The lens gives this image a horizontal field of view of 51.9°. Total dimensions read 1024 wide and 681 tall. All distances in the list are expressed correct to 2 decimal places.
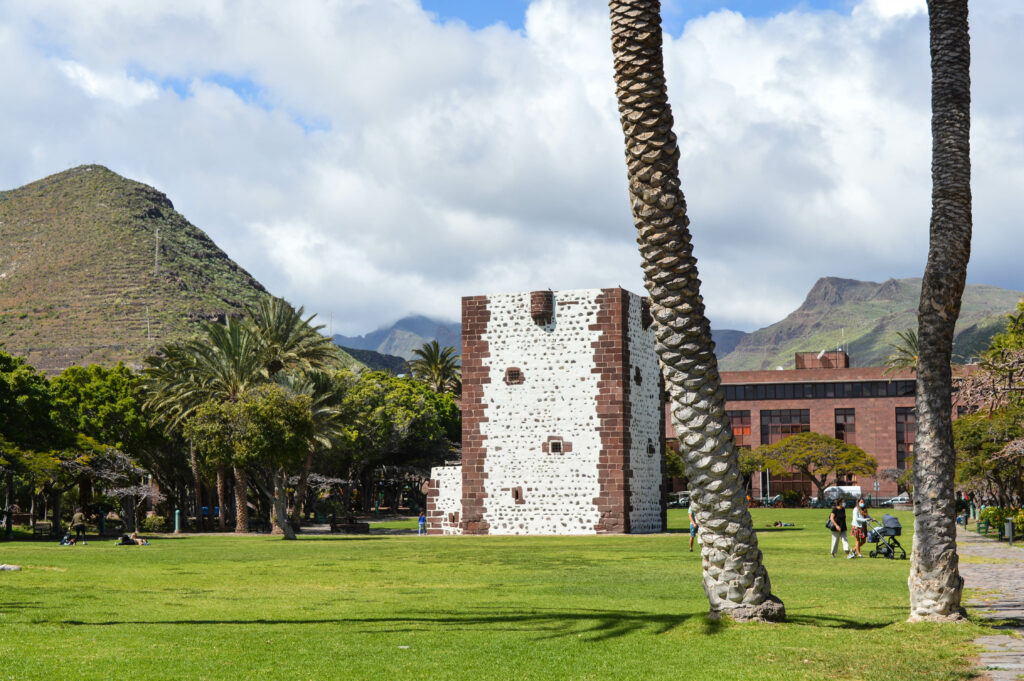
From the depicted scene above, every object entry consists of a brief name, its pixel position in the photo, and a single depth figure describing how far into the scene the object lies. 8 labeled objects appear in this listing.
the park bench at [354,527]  43.75
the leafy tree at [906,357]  76.81
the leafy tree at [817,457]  83.19
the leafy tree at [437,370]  89.38
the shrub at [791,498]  89.76
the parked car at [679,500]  89.19
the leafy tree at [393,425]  64.38
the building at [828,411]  99.44
